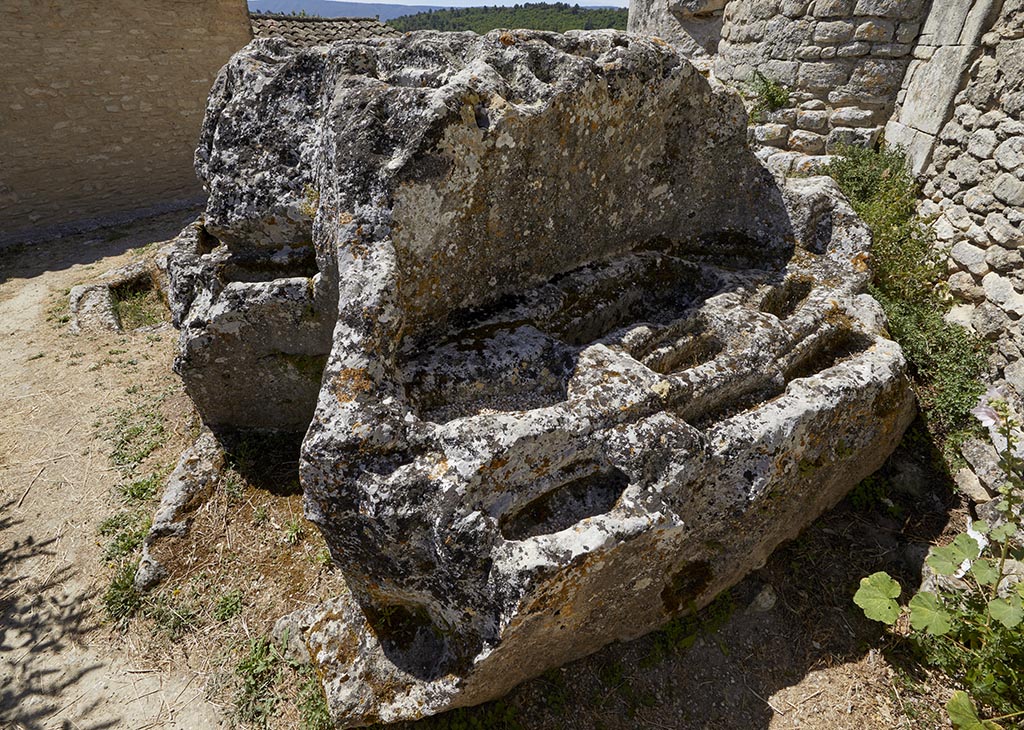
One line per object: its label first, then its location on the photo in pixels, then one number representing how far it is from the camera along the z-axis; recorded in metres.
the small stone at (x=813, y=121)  5.86
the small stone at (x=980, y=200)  4.12
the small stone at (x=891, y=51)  5.27
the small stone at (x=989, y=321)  3.80
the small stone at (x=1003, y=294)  3.75
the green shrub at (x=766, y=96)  6.05
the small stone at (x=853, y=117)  5.61
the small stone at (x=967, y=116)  4.41
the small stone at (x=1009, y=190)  3.85
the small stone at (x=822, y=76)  5.66
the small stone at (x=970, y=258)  4.11
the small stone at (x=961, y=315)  4.05
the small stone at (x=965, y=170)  4.32
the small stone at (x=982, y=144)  4.19
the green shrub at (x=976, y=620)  2.43
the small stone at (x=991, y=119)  4.16
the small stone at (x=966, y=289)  4.10
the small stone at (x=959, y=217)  4.32
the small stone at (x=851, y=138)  5.59
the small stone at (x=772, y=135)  6.11
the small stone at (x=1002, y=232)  3.84
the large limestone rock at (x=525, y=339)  2.25
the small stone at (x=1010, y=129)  3.95
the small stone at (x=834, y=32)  5.45
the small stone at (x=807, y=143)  5.95
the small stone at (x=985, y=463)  3.25
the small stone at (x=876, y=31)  5.26
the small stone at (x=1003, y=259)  3.83
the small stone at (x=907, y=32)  5.15
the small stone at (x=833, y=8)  5.37
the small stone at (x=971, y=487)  3.36
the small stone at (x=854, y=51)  5.43
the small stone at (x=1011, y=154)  3.90
